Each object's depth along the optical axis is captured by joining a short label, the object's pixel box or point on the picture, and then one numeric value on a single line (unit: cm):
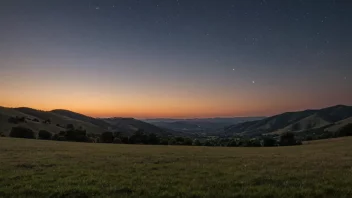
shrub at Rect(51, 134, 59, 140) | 13532
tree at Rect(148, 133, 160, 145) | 13142
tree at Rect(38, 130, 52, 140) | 13725
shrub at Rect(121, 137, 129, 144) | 13425
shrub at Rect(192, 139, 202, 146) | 12781
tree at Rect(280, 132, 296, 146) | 12683
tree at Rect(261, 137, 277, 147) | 12619
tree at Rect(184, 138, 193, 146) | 12975
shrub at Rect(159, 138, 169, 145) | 13068
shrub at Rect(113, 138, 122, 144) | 13302
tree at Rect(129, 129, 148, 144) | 13288
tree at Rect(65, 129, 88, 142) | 13512
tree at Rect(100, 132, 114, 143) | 13800
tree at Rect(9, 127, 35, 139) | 13712
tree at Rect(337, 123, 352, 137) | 13454
